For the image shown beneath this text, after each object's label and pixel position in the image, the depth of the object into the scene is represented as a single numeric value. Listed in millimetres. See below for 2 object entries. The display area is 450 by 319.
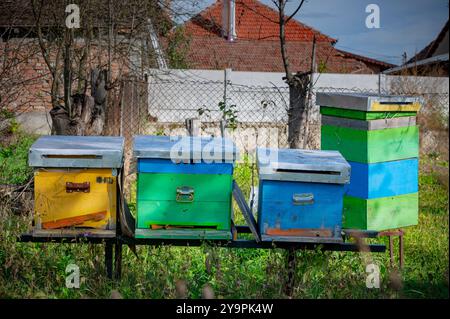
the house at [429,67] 16550
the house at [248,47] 25266
